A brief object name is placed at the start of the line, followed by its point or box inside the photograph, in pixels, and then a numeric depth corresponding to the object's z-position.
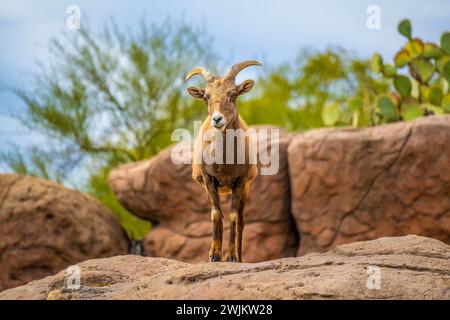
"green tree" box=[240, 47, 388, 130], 20.38
